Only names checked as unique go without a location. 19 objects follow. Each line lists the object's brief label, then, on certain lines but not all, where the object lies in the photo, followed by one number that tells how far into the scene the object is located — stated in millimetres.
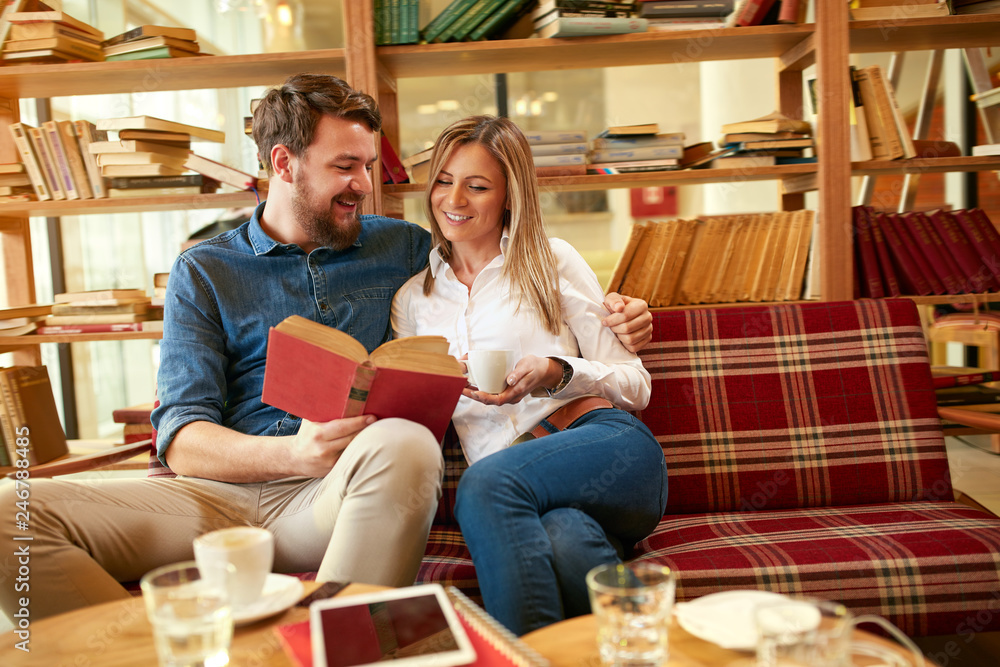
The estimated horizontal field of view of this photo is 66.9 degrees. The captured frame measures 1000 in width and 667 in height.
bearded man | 1248
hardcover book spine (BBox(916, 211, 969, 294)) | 2264
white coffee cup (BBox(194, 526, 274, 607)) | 833
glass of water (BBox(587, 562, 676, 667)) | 767
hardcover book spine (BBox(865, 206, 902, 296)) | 2266
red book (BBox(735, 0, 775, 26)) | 2223
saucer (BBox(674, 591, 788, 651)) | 804
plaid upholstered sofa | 1543
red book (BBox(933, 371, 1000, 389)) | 2256
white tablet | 775
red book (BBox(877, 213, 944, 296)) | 2268
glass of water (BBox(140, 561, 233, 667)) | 745
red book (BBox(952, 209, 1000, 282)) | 2250
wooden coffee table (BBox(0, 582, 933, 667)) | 804
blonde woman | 1225
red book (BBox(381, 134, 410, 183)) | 2248
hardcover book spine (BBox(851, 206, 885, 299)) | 2260
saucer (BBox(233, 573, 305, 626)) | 870
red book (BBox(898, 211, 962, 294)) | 2262
